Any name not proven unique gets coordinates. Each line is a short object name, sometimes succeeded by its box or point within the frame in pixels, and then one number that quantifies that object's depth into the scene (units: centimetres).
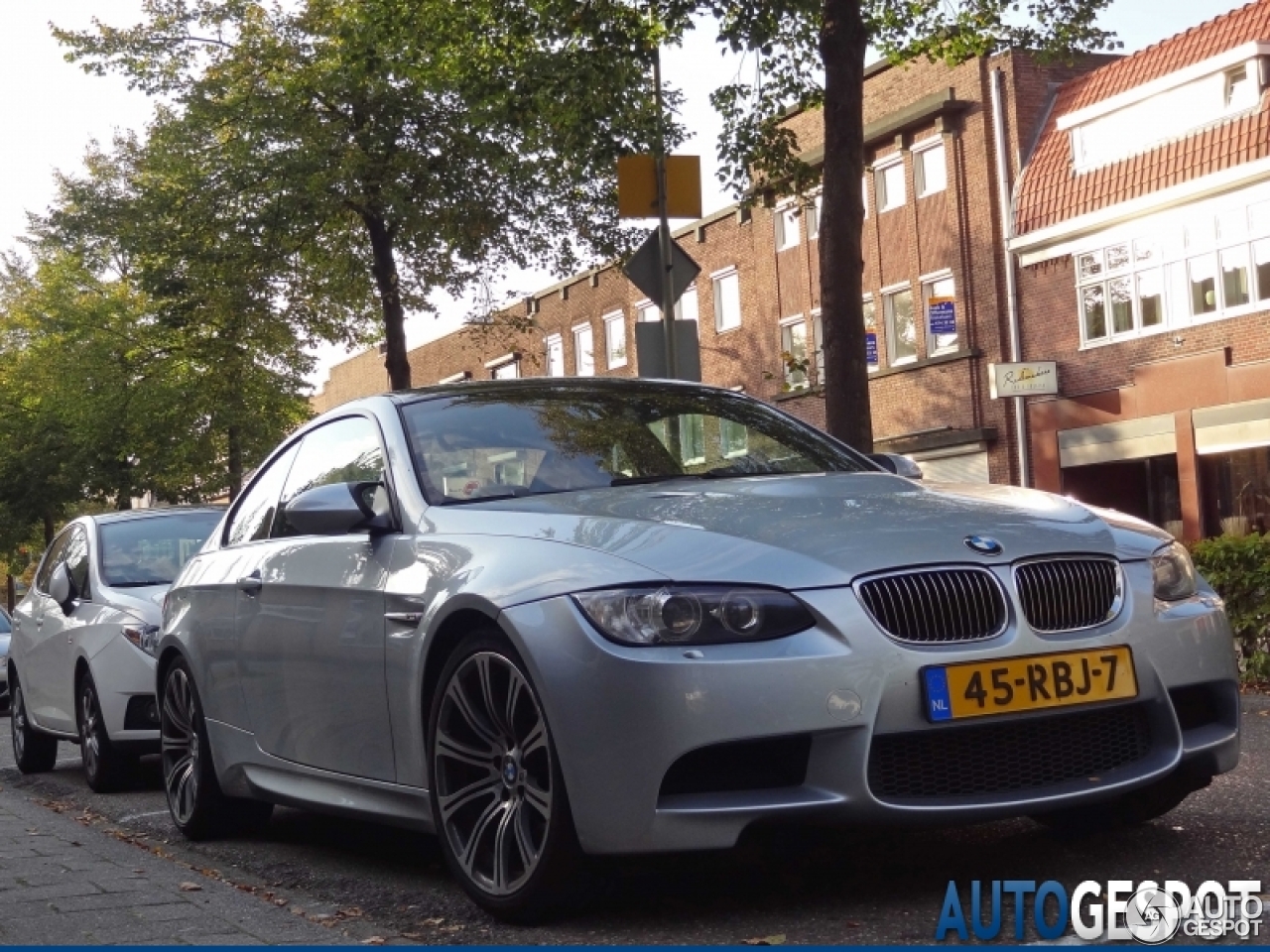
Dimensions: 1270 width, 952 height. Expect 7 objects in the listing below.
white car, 970
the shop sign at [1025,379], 3316
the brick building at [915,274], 3544
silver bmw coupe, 445
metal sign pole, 1326
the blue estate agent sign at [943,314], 3638
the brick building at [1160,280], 3025
